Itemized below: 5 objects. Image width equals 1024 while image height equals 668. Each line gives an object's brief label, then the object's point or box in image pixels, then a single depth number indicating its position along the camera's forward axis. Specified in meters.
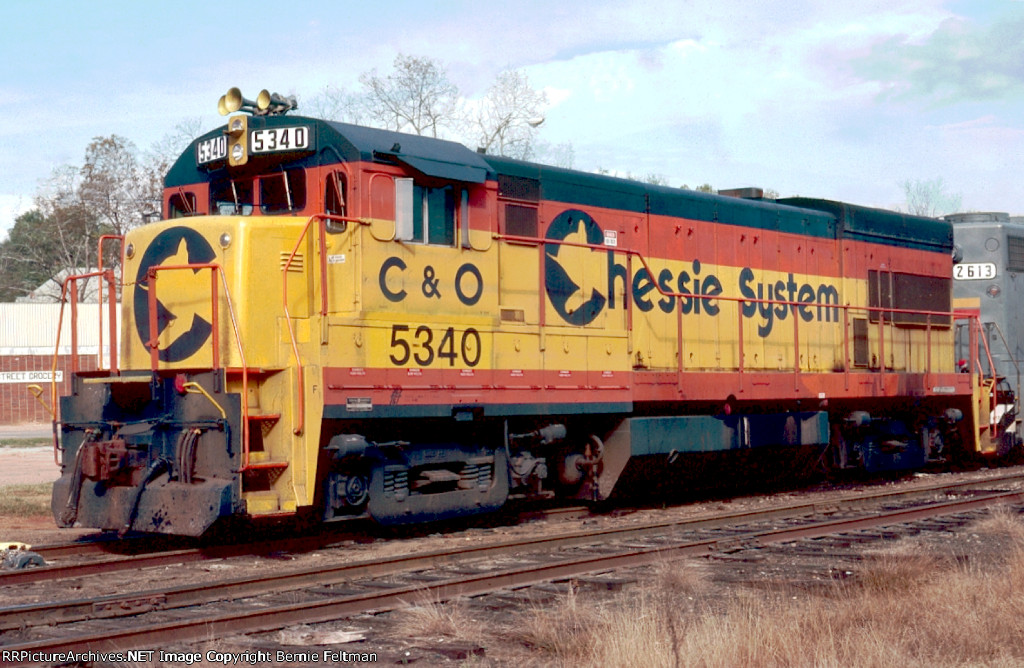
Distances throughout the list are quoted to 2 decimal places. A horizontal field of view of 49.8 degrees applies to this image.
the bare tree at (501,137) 39.78
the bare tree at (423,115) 39.16
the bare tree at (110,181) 38.53
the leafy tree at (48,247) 42.81
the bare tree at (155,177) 35.61
